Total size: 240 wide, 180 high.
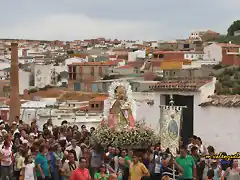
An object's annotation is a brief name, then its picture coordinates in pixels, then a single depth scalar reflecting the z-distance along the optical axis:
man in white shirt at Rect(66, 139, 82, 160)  13.18
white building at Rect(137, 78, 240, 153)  16.97
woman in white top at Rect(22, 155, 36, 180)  11.88
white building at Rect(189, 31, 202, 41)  144.12
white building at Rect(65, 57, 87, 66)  106.59
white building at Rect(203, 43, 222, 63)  81.89
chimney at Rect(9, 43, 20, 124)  31.43
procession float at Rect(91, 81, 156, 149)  14.17
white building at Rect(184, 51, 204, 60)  92.59
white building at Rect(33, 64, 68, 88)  96.25
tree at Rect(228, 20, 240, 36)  127.56
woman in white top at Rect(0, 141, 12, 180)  12.67
